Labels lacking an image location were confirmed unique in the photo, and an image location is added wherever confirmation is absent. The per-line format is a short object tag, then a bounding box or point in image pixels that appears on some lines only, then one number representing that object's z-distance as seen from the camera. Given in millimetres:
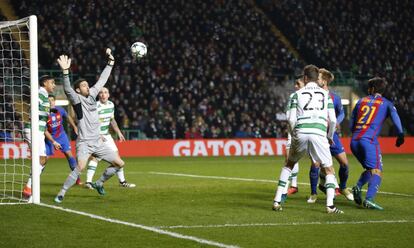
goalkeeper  13086
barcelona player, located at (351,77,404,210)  12477
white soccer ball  15453
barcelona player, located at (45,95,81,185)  17594
